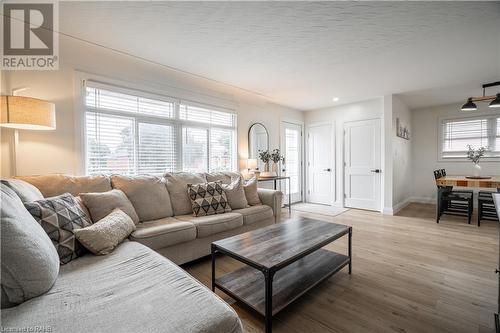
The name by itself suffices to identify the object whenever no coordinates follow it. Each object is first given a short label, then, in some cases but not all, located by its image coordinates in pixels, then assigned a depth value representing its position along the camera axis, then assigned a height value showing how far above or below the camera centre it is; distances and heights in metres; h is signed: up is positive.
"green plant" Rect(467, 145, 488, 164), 4.09 +0.12
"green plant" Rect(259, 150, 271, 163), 4.58 +0.15
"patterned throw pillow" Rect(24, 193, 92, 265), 1.40 -0.39
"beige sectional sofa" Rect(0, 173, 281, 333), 0.87 -0.63
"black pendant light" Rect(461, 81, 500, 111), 3.76 +1.11
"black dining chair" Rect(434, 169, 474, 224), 3.89 -0.77
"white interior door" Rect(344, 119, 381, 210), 4.79 -0.04
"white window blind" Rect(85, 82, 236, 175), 2.72 +0.45
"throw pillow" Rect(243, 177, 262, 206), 3.28 -0.45
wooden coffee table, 1.50 -0.81
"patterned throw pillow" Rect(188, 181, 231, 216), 2.68 -0.45
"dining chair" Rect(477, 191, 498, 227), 3.81 -0.87
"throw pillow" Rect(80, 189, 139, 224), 1.94 -0.36
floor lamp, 1.81 +0.45
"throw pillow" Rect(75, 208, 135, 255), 1.52 -0.51
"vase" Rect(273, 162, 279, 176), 4.57 -0.12
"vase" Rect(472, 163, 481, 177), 3.96 -0.16
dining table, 3.33 -0.33
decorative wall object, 4.72 +0.72
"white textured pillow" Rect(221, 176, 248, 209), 3.01 -0.43
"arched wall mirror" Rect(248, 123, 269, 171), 4.56 +0.49
